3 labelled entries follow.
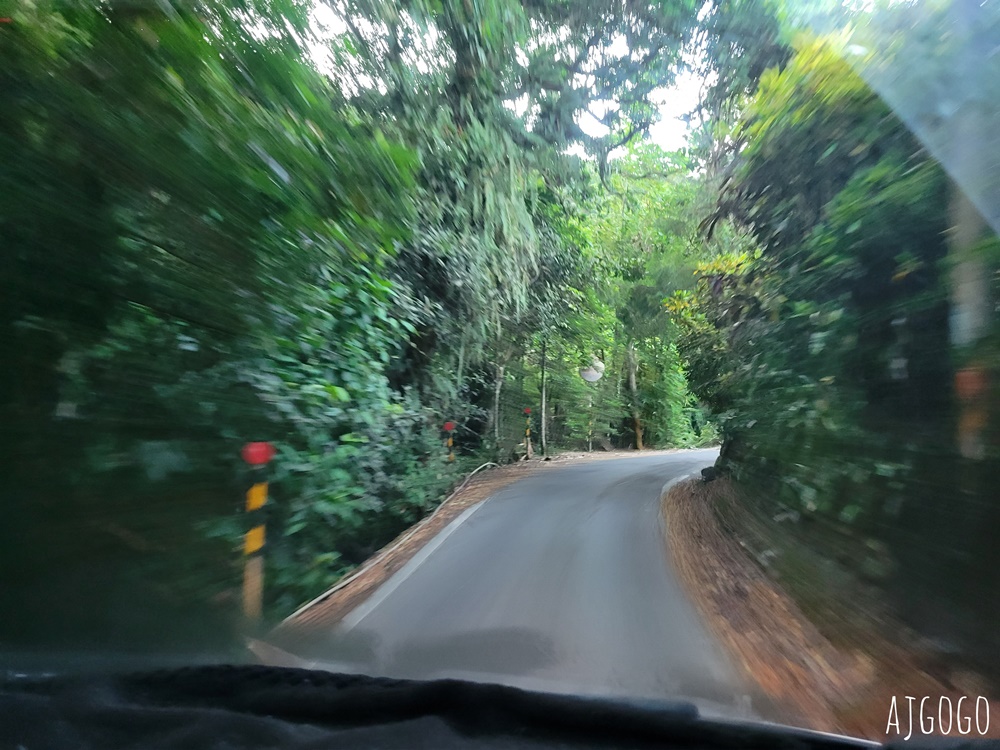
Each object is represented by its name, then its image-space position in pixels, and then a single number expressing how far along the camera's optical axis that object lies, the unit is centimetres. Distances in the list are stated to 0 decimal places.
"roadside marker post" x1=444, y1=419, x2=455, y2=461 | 1126
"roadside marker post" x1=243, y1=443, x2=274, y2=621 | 474
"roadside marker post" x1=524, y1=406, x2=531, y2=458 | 1731
